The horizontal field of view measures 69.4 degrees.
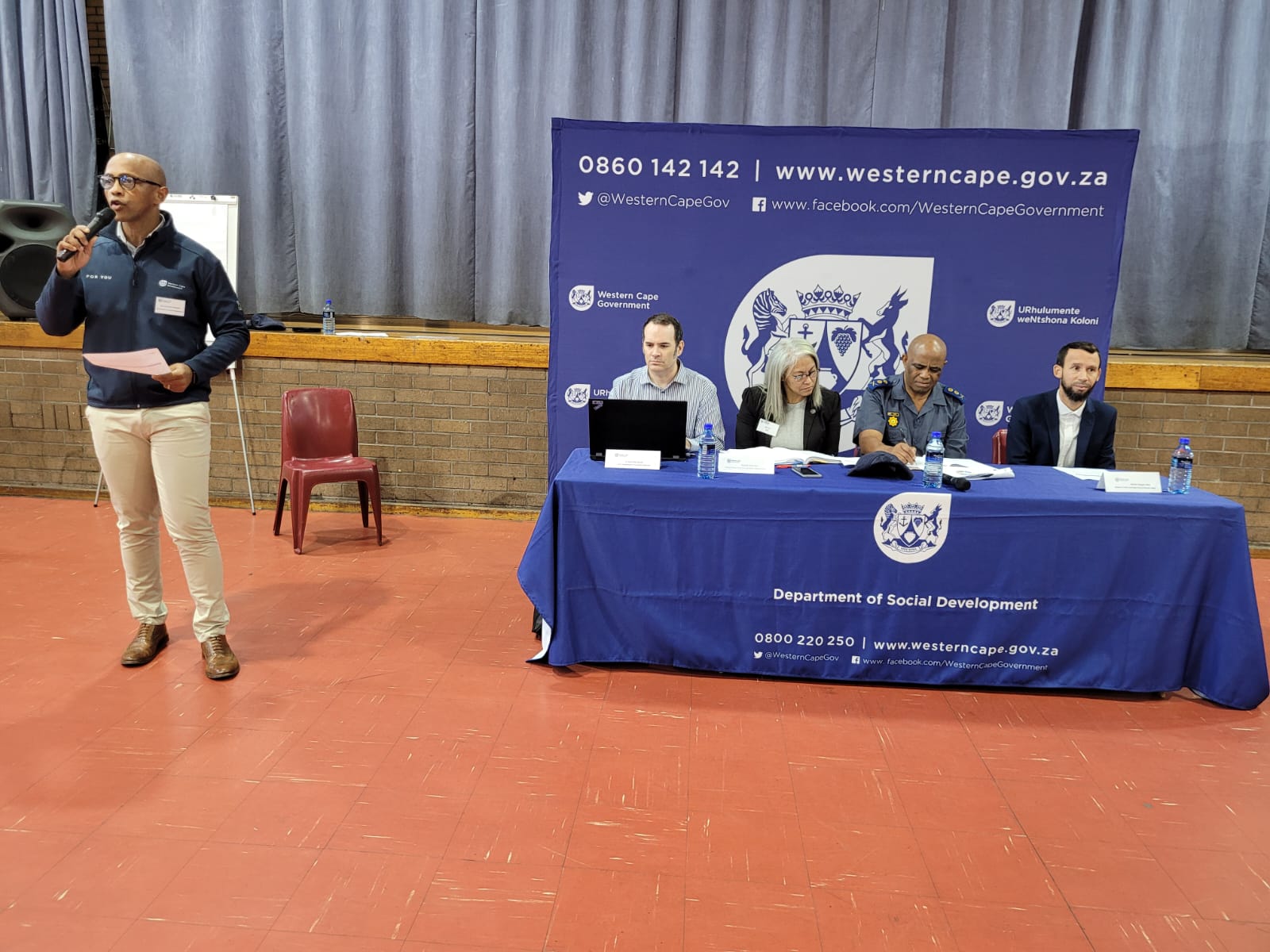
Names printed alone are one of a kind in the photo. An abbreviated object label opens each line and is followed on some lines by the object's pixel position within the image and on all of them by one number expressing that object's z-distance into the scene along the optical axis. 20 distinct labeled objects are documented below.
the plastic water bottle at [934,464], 3.06
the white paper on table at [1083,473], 3.34
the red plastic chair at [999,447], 4.21
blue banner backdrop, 4.32
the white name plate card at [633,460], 3.26
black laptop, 3.29
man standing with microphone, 2.85
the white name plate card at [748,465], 3.25
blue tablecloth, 2.99
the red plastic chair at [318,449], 4.54
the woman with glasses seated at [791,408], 3.75
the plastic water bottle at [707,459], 3.16
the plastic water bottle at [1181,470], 3.09
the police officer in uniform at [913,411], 3.63
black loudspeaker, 5.25
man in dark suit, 3.64
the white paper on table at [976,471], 3.21
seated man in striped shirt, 3.86
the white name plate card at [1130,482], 3.09
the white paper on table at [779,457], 3.34
